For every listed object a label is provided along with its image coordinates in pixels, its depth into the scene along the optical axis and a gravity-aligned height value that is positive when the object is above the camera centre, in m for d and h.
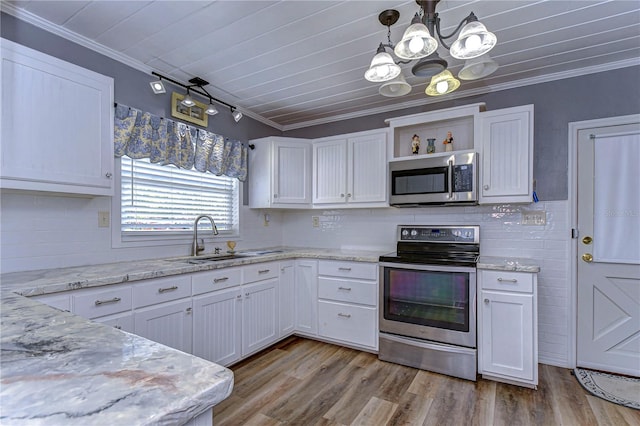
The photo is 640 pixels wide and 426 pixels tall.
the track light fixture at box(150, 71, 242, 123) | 2.65 +1.13
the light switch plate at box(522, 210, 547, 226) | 2.71 -0.05
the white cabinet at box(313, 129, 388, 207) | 3.15 +0.44
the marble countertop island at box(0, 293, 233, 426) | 0.47 -0.31
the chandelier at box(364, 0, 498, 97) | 1.50 +0.84
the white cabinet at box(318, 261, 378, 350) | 2.83 -0.86
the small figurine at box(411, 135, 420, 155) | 3.10 +0.66
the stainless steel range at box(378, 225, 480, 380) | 2.40 -0.79
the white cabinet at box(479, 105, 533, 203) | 2.52 +0.47
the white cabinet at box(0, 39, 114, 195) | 1.67 +0.51
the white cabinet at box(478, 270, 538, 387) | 2.24 -0.86
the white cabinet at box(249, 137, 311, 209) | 3.44 +0.43
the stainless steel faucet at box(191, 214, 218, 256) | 2.87 -0.25
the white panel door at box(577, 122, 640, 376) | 2.46 -0.31
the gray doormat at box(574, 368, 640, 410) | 2.10 -1.28
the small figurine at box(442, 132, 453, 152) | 2.93 +0.65
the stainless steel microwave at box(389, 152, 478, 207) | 2.67 +0.28
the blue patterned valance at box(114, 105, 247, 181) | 2.36 +0.60
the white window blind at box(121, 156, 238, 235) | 2.51 +0.13
